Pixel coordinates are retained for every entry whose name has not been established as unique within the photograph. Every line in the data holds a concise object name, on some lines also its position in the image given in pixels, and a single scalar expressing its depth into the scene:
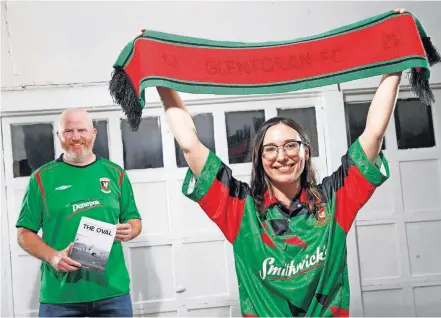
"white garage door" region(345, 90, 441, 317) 2.77
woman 1.46
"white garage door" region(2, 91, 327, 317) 2.65
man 2.07
